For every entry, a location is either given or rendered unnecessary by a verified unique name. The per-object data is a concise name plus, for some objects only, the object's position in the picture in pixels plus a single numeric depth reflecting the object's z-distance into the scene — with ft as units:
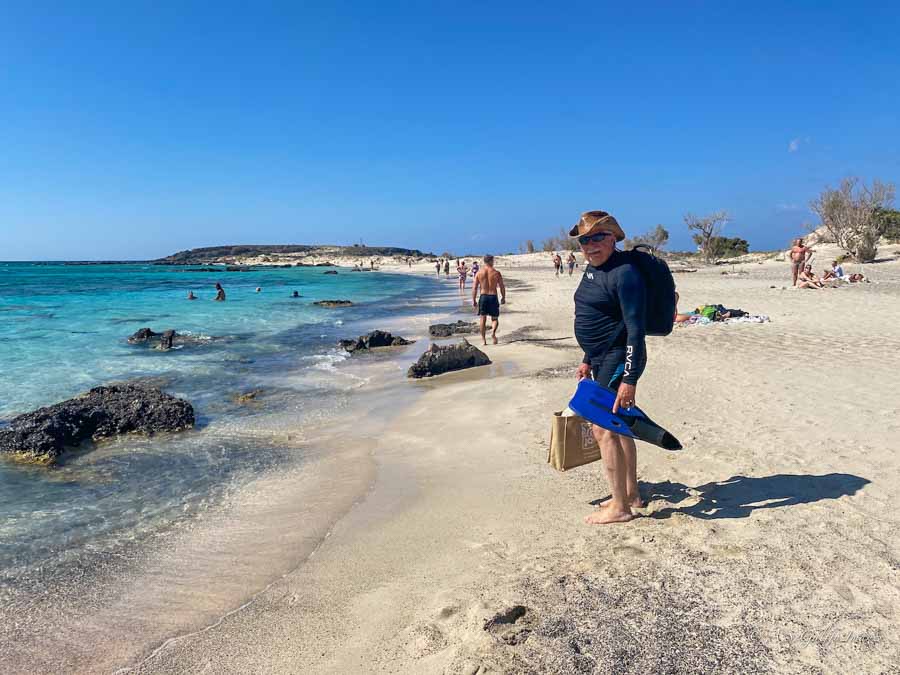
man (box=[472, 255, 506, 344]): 37.19
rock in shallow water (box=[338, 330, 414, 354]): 40.59
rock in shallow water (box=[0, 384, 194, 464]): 18.72
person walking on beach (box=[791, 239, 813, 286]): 61.11
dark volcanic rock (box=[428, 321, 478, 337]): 46.11
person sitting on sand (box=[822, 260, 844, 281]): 65.46
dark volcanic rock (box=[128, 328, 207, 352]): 45.56
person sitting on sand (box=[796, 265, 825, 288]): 58.90
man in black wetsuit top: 10.11
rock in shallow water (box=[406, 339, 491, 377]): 29.37
